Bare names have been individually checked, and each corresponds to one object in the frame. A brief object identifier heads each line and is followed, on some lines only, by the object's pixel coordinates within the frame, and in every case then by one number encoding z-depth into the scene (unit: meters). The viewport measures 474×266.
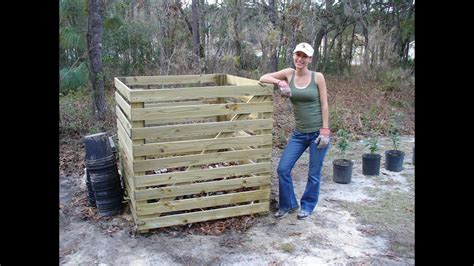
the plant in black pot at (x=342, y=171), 5.48
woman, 4.02
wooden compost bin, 3.83
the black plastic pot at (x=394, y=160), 5.97
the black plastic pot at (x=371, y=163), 5.82
